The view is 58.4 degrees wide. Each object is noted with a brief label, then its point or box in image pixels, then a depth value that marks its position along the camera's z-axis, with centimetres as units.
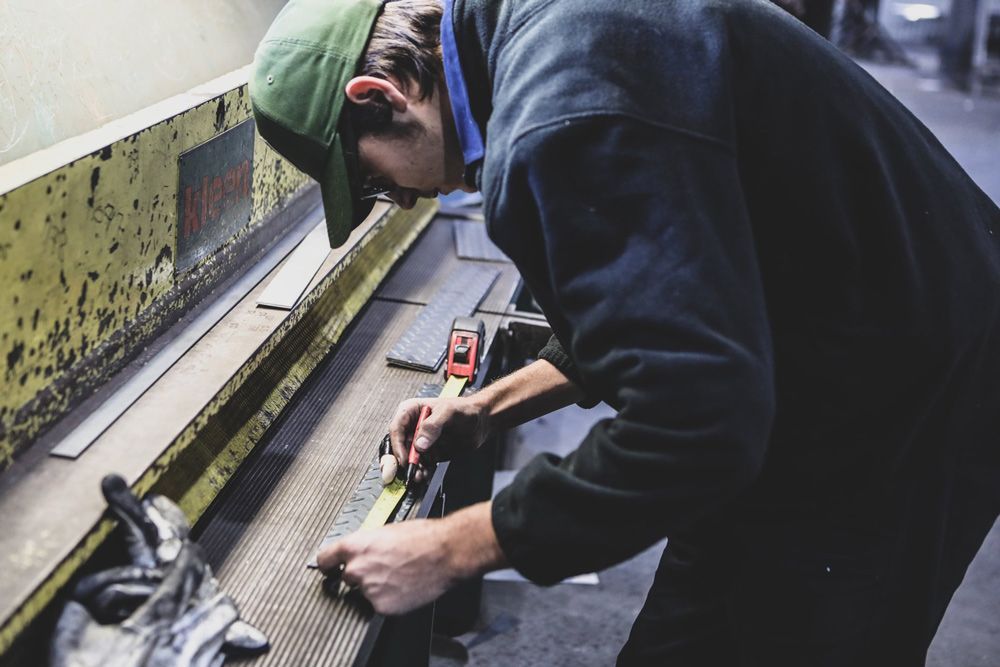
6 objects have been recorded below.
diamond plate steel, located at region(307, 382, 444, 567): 124
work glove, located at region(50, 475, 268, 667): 96
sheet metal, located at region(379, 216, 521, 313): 202
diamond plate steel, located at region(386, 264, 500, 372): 174
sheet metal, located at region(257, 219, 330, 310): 158
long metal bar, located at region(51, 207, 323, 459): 115
